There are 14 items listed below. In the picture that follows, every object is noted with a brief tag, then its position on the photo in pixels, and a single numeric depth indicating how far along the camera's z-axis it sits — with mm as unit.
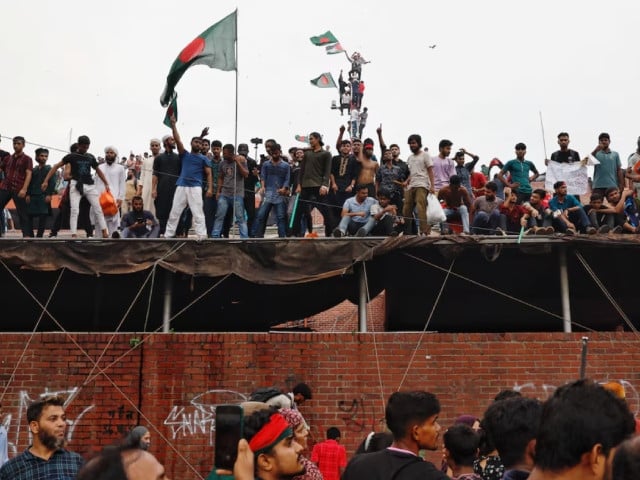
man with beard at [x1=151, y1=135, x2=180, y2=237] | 13180
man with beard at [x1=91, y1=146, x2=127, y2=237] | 13680
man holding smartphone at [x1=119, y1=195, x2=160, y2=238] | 12773
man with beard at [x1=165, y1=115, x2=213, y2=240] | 12664
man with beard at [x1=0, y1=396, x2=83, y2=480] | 5172
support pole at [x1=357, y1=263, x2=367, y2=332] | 11875
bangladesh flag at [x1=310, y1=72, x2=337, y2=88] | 22056
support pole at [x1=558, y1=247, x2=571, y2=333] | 11797
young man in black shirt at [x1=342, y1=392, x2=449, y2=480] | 3969
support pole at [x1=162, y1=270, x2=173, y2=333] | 11844
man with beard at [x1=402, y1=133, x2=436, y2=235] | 12805
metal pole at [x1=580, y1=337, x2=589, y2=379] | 8084
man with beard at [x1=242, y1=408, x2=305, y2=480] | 3455
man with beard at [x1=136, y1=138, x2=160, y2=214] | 13930
